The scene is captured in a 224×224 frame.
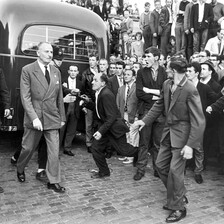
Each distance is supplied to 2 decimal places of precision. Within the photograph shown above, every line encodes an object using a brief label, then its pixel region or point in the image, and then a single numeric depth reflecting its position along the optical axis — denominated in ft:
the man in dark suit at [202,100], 17.20
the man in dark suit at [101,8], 37.94
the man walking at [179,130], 12.00
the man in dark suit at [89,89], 22.12
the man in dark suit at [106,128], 16.40
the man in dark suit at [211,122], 18.22
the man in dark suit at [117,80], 21.52
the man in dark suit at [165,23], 34.35
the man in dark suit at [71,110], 20.93
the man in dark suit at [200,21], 29.94
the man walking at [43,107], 14.89
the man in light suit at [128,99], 19.34
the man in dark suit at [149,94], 17.04
